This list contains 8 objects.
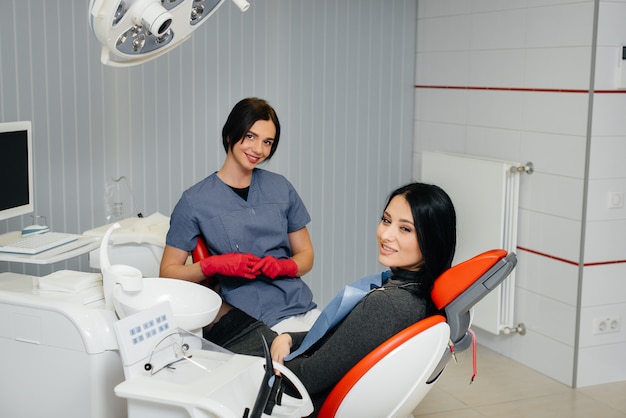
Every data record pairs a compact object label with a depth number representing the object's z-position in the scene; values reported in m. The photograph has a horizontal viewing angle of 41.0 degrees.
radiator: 3.74
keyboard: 2.68
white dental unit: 1.93
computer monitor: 2.79
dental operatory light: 2.21
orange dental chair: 1.96
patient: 2.06
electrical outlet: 3.55
